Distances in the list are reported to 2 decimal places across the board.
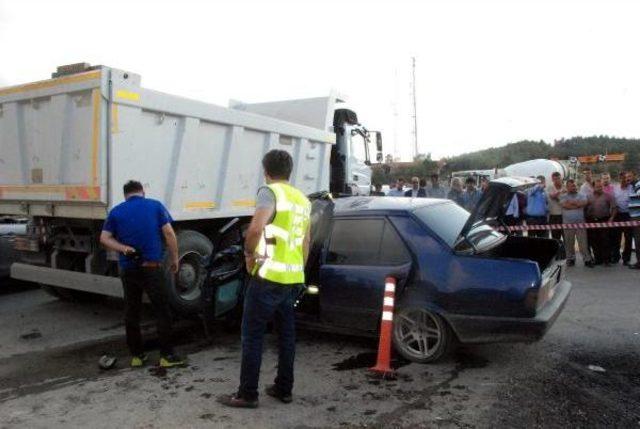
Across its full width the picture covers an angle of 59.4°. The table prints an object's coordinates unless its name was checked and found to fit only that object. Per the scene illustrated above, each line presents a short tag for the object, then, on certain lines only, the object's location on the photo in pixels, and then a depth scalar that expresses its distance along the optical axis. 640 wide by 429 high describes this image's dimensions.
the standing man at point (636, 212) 9.71
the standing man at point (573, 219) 10.14
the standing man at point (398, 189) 13.93
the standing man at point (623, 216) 10.00
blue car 4.46
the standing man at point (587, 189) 10.33
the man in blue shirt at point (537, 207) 10.49
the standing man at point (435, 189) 12.64
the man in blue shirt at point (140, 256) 4.77
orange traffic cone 4.48
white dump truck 5.57
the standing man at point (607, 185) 10.16
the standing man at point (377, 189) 13.05
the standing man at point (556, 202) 10.52
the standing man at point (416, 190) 12.73
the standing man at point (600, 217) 10.09
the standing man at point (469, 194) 11.95
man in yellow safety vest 3.77
